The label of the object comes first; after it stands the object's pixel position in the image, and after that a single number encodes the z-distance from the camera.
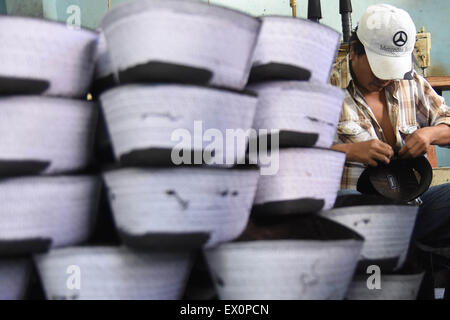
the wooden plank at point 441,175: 1.94
